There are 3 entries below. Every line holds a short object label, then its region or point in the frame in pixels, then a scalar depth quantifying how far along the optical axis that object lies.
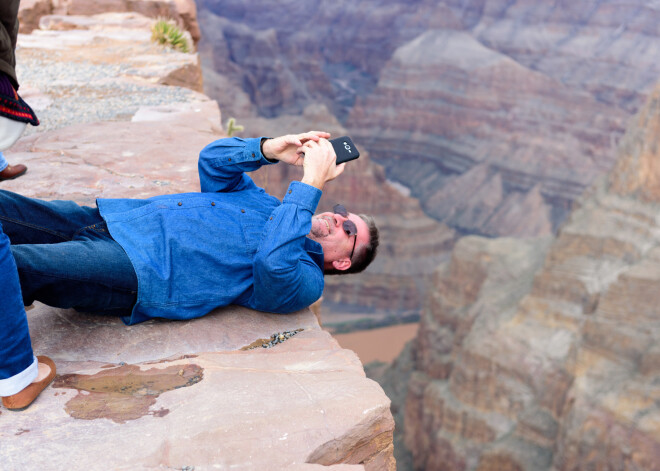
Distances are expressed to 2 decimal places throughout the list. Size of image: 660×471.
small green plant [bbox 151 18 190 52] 6.64
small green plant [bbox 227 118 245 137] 5.42
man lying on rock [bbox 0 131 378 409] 1.97
